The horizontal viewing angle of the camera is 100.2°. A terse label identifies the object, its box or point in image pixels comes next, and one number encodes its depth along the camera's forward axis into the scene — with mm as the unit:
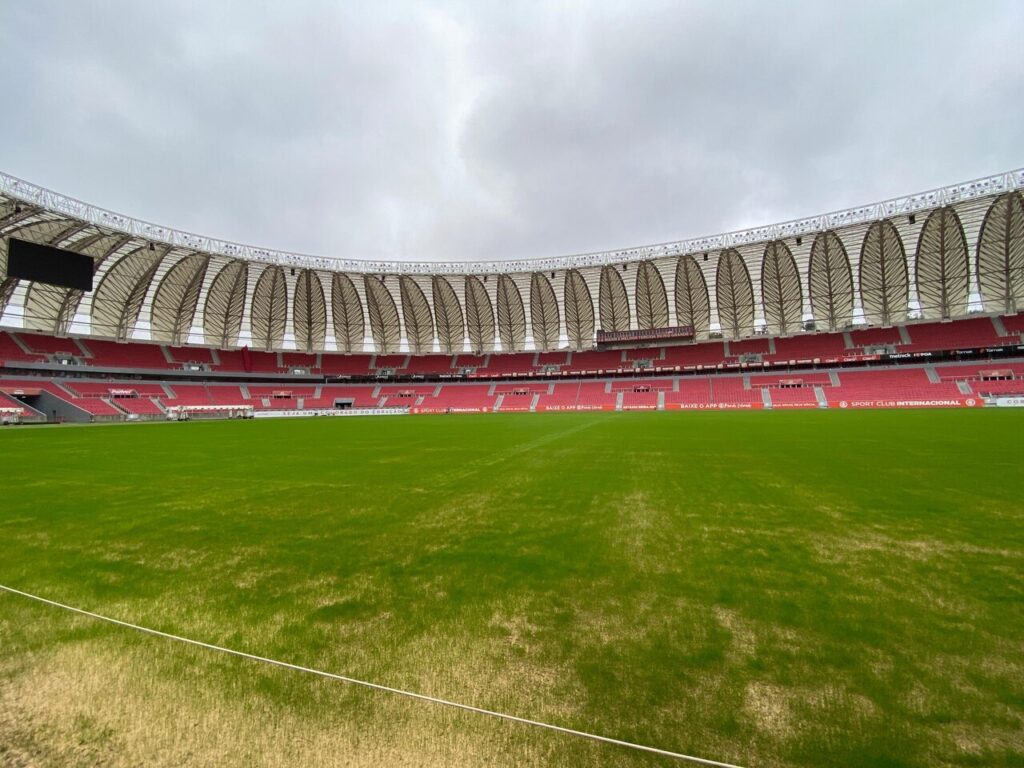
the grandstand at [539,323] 41219
